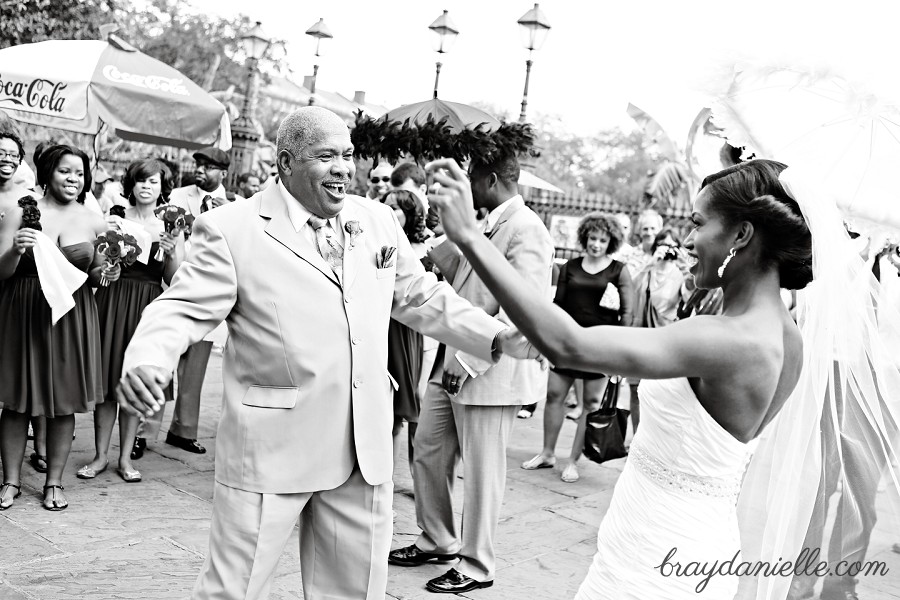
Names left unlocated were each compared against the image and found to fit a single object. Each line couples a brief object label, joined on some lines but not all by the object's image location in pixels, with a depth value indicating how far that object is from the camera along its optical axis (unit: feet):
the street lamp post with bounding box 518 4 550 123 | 46.70
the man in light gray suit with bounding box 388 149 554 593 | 13.91
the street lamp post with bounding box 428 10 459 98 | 48.34
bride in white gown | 6.98
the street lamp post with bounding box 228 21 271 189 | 60.72
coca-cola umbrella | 23.21
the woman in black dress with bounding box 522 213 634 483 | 21.83
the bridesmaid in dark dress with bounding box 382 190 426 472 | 18.70
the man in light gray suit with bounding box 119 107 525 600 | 9.14
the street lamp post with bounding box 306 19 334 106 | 56.18
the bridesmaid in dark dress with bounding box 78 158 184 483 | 18.30
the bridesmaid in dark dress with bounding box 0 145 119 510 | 16.10
